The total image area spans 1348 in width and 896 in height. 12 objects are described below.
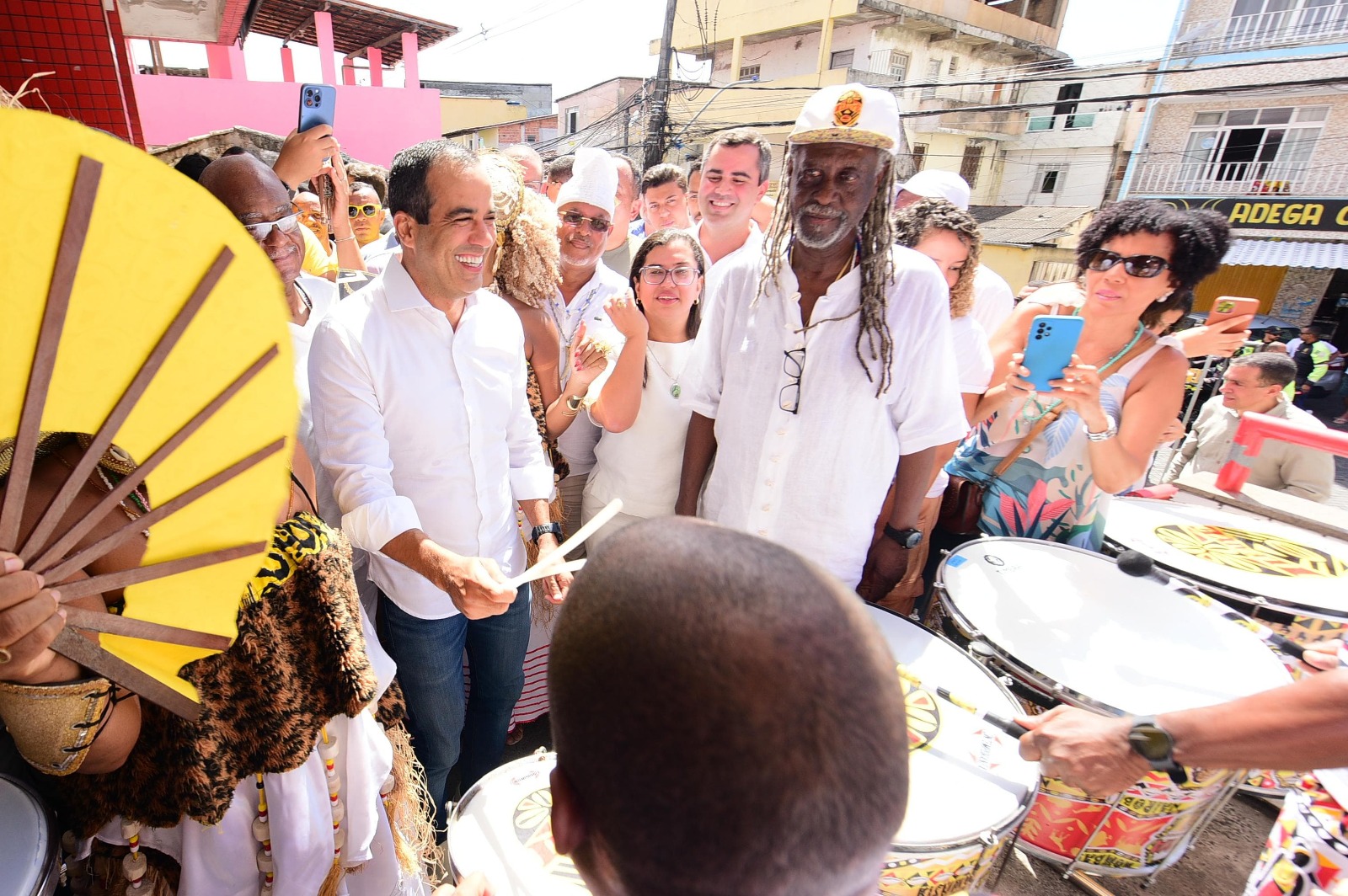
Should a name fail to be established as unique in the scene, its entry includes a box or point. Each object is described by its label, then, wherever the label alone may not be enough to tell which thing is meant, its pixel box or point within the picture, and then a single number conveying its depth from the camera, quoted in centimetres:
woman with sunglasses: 234
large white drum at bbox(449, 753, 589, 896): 132
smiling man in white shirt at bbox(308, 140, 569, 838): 173
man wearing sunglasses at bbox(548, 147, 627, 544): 294
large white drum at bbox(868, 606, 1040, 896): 134
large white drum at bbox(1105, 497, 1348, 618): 241
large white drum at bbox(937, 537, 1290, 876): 181
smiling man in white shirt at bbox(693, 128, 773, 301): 353
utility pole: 1401
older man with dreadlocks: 196
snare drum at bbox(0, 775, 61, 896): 105
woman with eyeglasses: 237
